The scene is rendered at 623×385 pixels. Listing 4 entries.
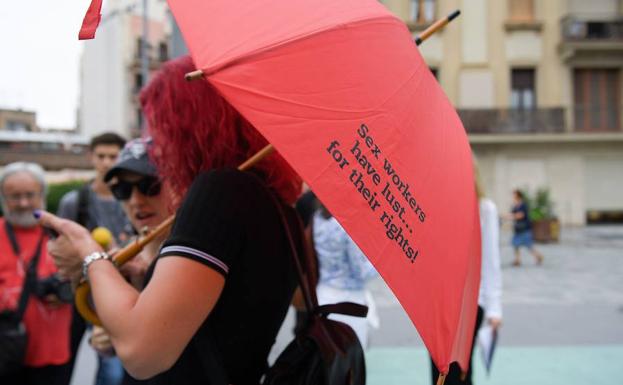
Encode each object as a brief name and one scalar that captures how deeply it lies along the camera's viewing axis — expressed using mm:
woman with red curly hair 1229
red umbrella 1123
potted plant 16984
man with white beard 2826
